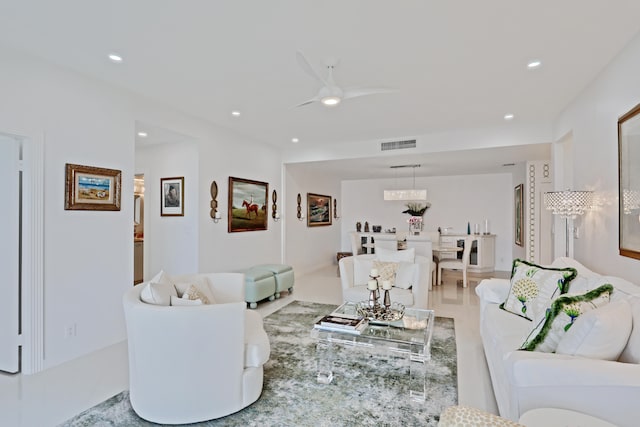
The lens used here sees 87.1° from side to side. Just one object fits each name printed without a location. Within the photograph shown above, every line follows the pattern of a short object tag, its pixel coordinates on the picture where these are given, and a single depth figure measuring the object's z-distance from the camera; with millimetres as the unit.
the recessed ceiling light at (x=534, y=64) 2874
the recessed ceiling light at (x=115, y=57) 2789
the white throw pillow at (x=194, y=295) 2510
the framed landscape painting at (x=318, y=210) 7699
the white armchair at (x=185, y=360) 2043
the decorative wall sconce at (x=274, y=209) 6238
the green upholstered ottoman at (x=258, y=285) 4625
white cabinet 7305
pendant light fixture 7059
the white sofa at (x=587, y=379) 1389
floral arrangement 8523
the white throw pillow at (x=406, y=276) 4195
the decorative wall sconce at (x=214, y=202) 4875
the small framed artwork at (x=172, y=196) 4828
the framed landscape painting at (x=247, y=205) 5258
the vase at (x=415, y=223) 8281
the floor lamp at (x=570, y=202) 3189
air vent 5531
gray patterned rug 2129
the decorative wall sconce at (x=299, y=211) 7191
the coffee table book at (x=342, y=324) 2594
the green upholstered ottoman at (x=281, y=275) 5159
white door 2812
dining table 6388
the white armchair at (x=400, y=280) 4031
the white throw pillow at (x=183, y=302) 2301
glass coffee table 2367
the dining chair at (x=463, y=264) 6030
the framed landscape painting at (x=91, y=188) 3084
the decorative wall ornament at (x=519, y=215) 6551
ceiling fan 2692
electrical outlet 3037
